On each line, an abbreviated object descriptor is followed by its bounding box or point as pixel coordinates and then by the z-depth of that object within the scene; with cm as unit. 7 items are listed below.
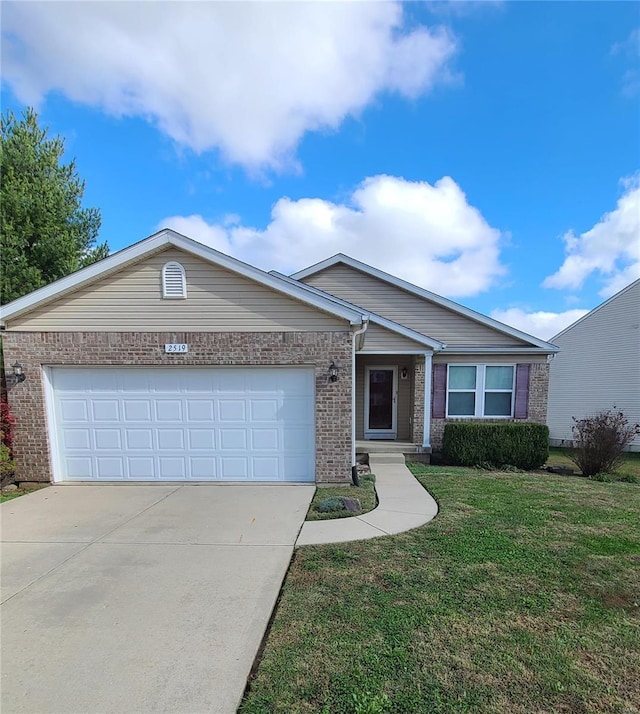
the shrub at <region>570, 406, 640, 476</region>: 931
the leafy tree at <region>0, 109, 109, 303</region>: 1319
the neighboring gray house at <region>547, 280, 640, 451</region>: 1586
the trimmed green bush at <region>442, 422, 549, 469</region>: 973
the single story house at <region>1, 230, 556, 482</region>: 709
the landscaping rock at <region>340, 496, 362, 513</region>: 565
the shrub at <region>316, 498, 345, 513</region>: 563
